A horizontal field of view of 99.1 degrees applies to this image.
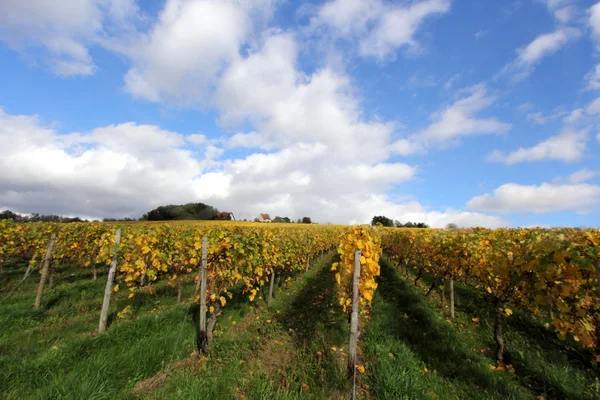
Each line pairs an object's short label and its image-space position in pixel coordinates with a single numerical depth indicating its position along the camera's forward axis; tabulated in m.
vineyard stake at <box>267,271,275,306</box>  8.37
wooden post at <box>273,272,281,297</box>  9.68
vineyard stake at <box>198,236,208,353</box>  5.18
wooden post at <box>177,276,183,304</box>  8.41
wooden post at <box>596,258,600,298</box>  2.95
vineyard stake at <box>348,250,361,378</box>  4.28
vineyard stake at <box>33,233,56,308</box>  7.58
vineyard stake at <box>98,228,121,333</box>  6.14
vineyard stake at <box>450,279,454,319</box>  7.71
